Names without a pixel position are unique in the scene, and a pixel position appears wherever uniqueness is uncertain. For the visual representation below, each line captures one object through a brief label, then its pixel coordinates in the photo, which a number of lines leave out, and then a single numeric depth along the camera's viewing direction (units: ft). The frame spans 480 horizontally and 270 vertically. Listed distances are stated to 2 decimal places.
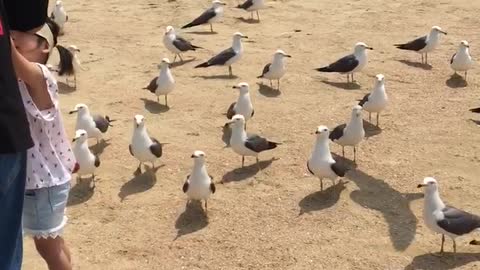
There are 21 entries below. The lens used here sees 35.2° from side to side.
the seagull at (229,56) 34.91
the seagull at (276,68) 32.91
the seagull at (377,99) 28.89
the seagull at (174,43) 36.83
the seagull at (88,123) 26.68
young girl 12.10
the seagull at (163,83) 31.45
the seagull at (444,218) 19.72
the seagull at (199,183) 22.30
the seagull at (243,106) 28.63
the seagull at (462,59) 33.42
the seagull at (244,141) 25.32
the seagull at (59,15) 41.68
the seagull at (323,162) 23.40
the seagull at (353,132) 25.80
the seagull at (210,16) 42.09
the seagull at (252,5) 44.55
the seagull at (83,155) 23.93
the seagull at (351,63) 33.53
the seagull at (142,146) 24.80
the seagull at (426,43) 36.19
